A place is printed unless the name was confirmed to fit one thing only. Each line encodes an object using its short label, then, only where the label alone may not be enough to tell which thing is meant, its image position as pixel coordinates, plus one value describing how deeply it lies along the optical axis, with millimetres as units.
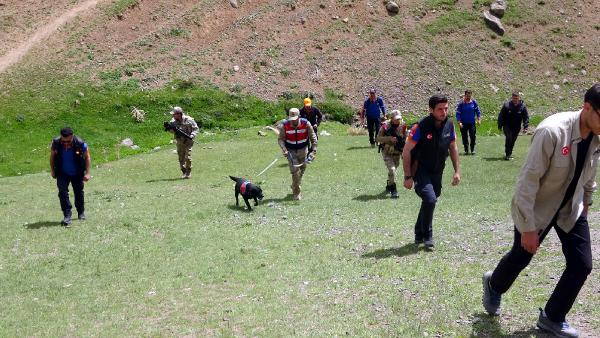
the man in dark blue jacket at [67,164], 14258
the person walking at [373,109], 25734
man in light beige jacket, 5402
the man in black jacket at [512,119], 21969
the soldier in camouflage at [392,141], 15492
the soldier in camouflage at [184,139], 21531
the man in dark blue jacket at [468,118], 23828
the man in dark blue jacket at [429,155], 9523
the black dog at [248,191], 14914
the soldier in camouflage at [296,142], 15930
